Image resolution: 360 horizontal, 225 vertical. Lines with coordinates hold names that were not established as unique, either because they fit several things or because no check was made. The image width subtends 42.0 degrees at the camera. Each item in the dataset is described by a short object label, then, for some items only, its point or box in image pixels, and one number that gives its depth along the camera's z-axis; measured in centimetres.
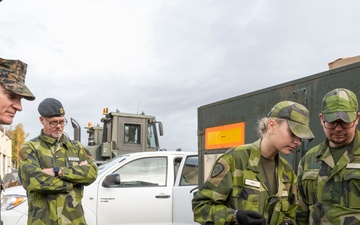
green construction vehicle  1110
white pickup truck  592
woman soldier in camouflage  252
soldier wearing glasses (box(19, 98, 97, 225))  369
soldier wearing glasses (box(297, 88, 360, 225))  250
